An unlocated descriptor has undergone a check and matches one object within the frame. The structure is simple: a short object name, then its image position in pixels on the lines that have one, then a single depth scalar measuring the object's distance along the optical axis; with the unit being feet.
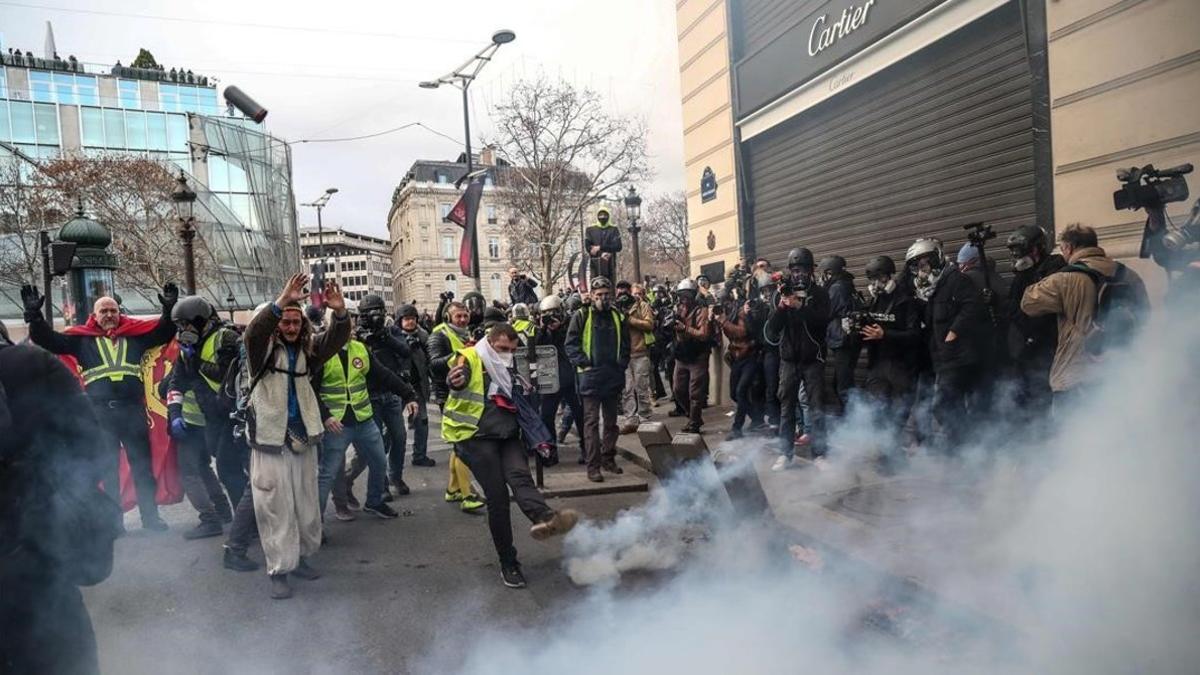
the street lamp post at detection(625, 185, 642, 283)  53.06
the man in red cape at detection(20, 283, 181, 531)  18.08
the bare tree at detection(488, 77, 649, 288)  81.41
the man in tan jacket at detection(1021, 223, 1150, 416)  14.25
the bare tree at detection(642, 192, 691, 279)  161.17
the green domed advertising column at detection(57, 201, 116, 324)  39.40
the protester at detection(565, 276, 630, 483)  21.80
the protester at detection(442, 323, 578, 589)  14.23
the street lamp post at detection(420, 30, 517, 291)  47.93
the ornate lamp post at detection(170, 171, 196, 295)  45.68
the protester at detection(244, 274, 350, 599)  14.34
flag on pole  46.39
